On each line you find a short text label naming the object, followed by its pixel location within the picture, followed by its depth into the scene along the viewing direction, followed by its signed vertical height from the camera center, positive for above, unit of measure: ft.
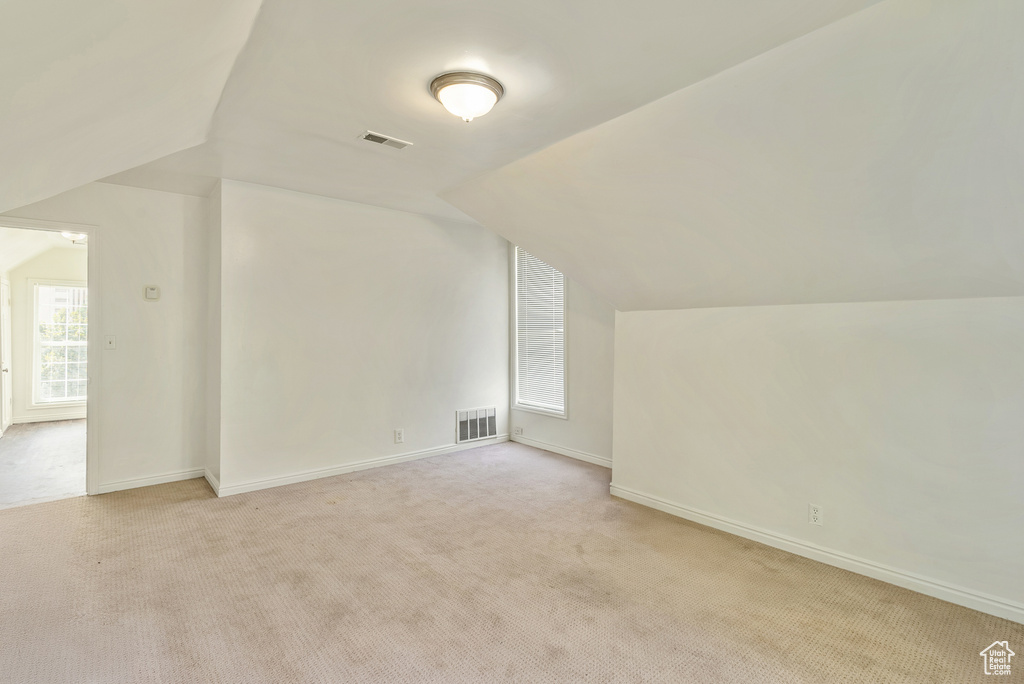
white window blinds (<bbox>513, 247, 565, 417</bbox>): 17.26 +0.10
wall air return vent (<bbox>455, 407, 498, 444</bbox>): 17.66 -3.11
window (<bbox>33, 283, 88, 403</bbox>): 22.47 -0.24
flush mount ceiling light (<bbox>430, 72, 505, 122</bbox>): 7.46 +3.80
